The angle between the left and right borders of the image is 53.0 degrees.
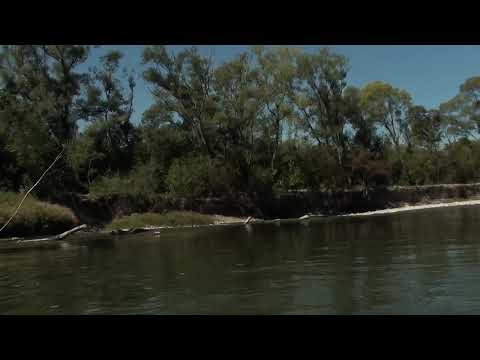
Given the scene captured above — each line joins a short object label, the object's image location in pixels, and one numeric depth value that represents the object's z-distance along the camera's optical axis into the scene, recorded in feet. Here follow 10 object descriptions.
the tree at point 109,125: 182.60
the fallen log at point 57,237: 98.91
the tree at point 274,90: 193.26
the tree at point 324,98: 216.33
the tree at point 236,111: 187.83
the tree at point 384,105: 268.82
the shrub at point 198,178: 165.48
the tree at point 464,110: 274.16
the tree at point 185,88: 185.47
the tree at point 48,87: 165.48
